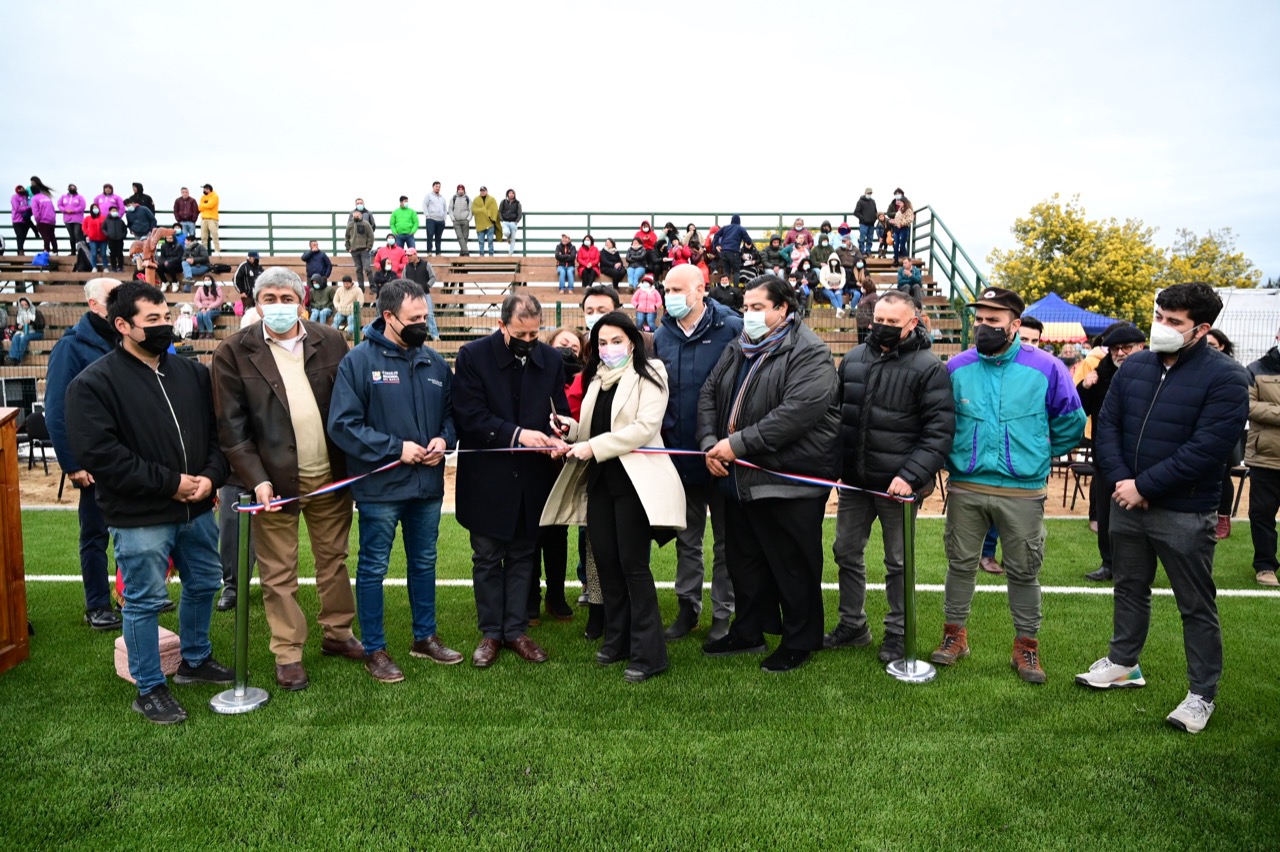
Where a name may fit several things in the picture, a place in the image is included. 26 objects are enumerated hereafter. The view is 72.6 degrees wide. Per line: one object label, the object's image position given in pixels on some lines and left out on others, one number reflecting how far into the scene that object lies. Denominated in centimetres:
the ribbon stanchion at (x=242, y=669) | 438
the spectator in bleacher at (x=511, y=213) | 2291
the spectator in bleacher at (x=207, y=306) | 1802
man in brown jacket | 455
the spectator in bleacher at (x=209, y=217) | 2253
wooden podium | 491
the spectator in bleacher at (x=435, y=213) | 2219
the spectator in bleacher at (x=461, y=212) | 2266
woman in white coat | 472
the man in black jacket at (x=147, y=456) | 404
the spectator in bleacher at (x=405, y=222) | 2127
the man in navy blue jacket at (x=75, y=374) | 514
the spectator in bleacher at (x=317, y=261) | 1870
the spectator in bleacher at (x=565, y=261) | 2019
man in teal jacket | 471
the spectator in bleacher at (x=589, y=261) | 2009
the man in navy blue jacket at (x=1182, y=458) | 413
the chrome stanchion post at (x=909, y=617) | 478
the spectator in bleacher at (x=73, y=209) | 2175
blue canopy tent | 2266
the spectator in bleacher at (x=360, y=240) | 2048
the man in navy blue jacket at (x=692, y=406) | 527
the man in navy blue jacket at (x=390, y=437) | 469
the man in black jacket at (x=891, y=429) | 479
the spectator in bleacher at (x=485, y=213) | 2275
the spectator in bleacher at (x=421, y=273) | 1770
